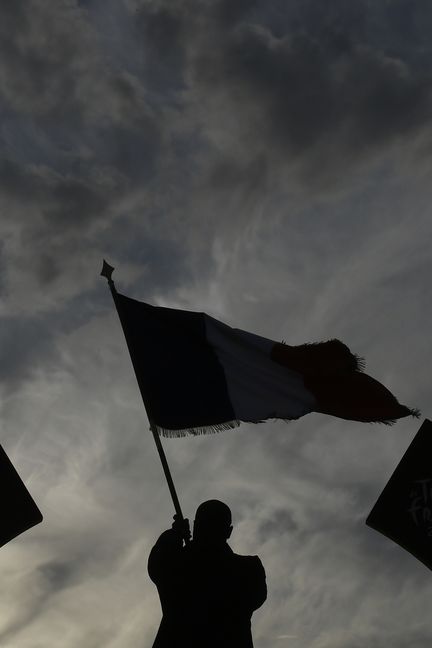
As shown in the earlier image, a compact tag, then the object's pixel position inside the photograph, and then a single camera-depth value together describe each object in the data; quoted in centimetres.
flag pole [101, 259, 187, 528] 910
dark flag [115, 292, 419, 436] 1166
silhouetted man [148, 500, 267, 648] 784
